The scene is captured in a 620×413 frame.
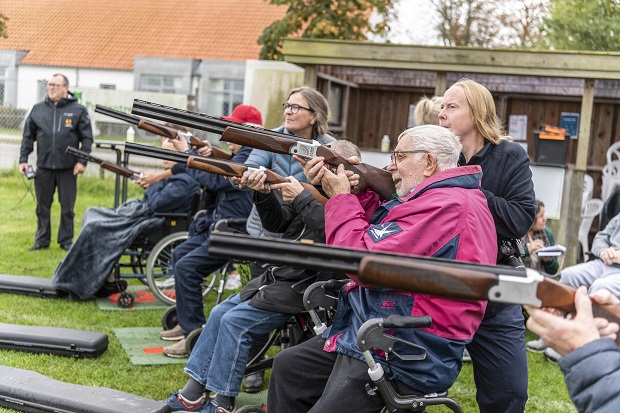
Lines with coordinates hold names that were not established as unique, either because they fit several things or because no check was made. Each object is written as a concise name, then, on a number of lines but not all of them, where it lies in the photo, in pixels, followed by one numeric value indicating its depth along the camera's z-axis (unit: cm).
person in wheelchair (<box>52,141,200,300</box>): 719
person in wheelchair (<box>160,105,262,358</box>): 602
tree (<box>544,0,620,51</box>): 1605
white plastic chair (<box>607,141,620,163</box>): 991
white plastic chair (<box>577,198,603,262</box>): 970
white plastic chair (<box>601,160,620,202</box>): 983
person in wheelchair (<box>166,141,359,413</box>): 442
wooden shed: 872
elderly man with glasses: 314
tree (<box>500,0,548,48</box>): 2616
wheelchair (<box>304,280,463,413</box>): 307
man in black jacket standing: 952
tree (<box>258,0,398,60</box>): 1275
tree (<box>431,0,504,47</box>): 2502
